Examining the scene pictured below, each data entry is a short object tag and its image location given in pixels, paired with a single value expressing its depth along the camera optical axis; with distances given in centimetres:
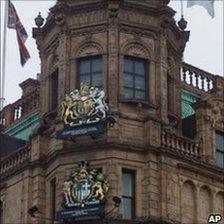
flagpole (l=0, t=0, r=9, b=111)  5953
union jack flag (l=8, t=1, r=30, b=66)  5784
